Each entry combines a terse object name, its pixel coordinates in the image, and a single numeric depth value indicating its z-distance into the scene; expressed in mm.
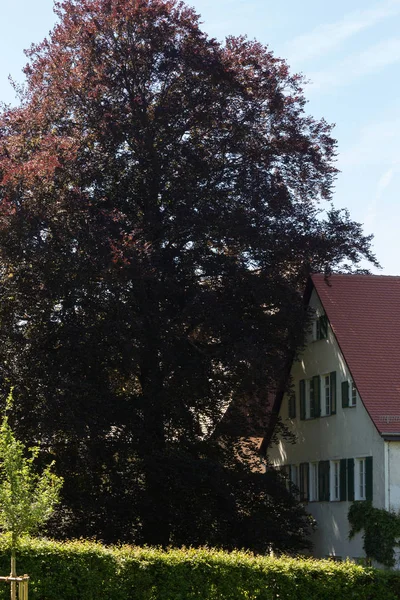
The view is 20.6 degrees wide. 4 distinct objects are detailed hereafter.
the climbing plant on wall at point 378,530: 31375
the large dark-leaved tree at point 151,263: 31156
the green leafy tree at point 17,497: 20500
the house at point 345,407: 33062
